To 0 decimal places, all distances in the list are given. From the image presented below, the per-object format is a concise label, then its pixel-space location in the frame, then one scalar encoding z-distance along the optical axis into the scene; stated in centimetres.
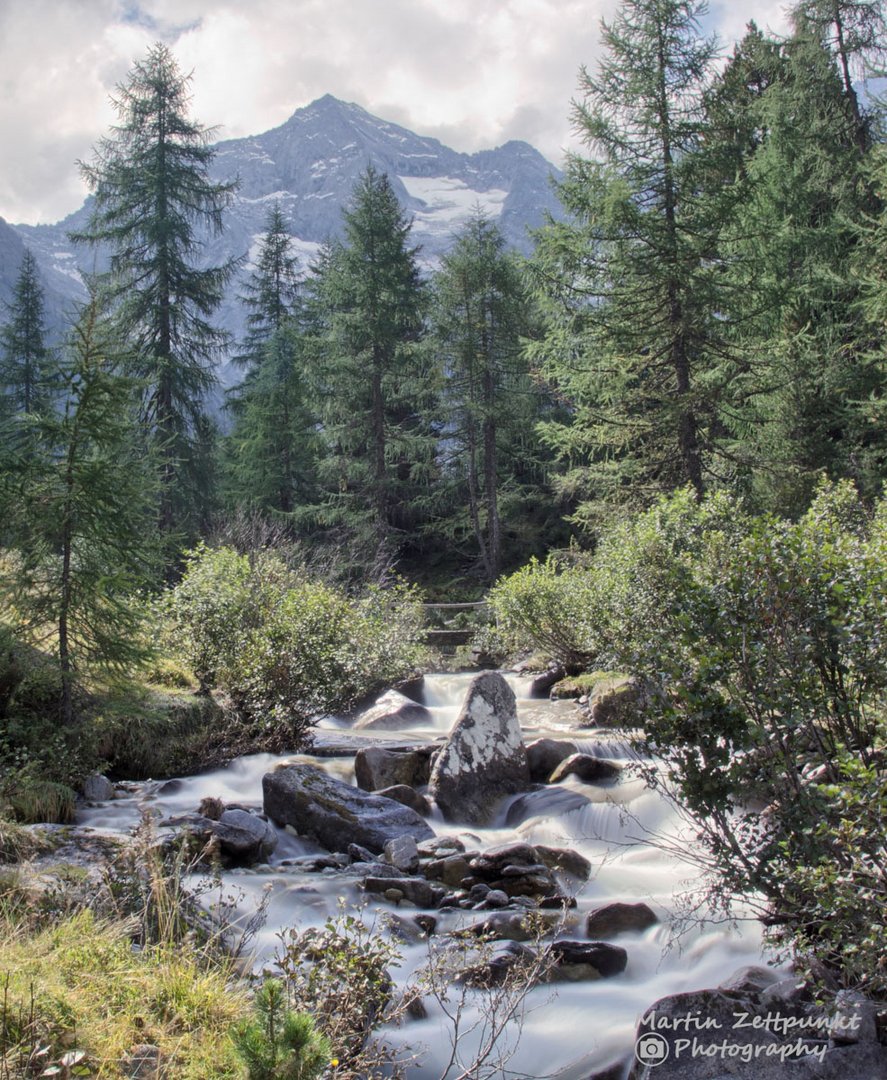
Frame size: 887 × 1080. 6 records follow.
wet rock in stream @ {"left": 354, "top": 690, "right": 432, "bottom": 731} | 1155
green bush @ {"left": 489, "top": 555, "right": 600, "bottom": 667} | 1258
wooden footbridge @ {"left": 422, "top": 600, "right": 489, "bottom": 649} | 2067
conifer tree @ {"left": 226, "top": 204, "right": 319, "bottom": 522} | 2791
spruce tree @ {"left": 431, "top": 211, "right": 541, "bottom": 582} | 2545
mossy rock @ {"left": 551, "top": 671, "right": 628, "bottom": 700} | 1243
